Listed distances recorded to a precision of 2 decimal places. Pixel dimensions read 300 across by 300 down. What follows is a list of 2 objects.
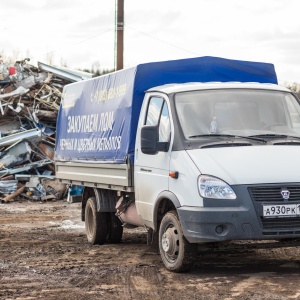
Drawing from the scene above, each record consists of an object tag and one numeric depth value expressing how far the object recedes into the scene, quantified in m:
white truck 8.52
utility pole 25.88
